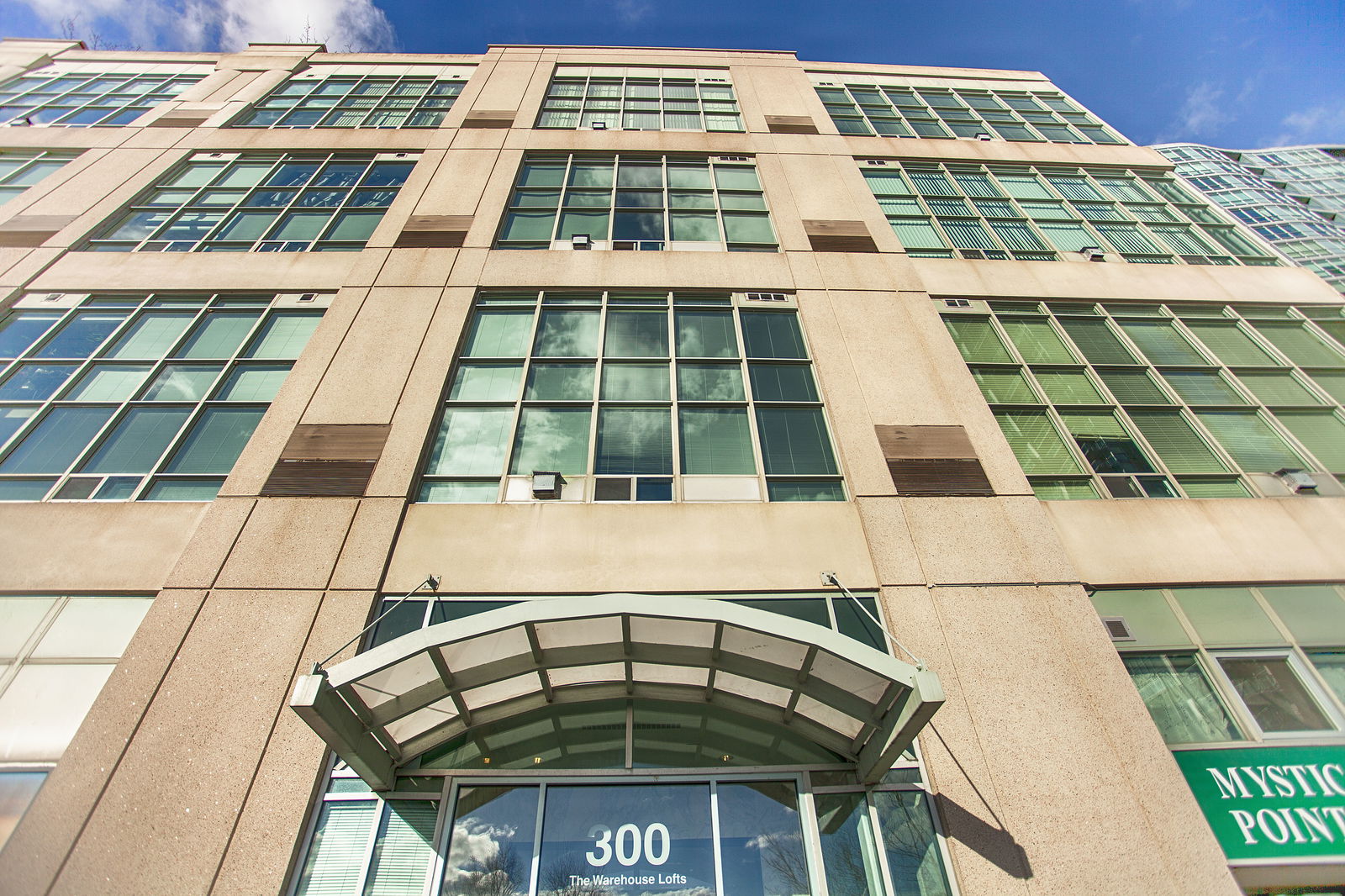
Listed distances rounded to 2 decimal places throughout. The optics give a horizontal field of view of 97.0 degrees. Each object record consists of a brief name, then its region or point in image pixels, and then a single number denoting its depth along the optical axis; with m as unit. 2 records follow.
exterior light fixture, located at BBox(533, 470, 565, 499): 9.48
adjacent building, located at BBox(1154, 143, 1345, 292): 54.75
